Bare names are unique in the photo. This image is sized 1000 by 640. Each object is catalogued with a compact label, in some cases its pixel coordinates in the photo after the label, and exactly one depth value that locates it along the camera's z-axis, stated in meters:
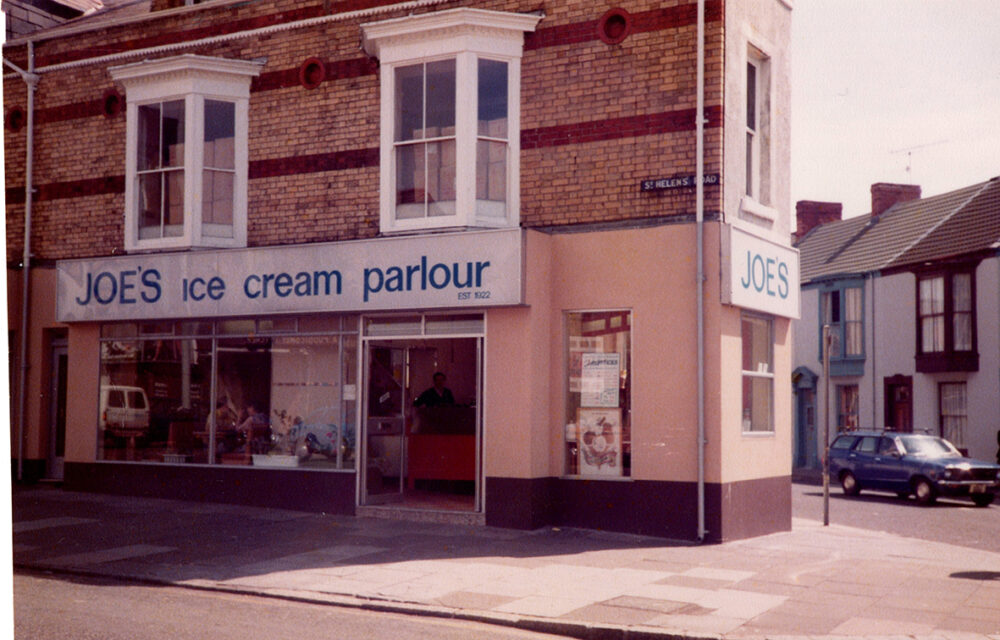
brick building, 12.96
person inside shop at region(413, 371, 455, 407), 15.50
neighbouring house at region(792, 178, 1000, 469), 28.91
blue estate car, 21.55
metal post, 14.21
